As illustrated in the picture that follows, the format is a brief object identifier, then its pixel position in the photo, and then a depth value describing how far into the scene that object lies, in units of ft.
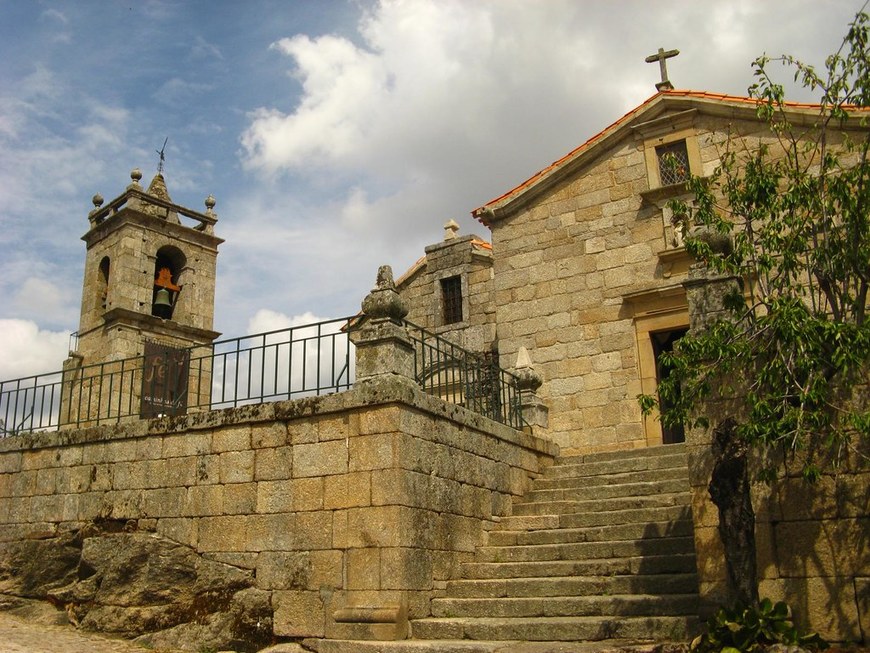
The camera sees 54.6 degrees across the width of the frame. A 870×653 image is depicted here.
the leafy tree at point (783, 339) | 19.35
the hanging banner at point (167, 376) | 33.71
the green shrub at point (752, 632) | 18.76
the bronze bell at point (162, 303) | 62.23
